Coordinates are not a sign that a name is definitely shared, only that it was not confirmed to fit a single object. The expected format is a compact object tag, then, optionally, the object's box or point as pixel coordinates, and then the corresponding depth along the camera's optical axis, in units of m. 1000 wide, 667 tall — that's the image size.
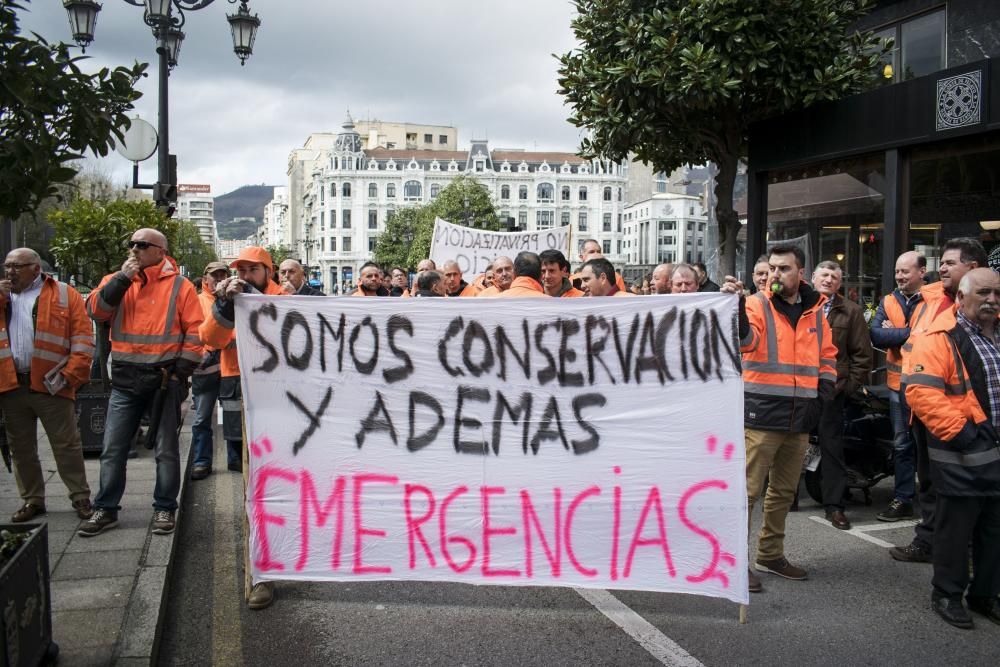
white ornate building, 110.06
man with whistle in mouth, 4.59
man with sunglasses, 5.07
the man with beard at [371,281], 7.94
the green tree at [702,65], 9.23
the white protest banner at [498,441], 4.01
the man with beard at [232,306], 4.20
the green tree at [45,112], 2.87
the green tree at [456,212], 69.69
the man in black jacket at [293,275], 8.12
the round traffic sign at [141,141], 10.20
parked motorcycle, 6.38
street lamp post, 9.65
